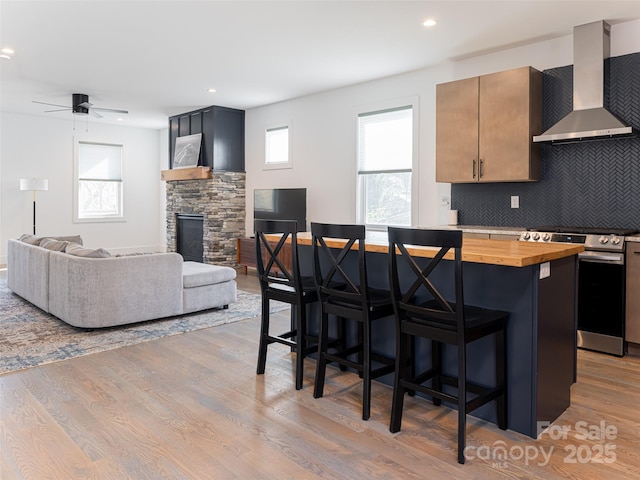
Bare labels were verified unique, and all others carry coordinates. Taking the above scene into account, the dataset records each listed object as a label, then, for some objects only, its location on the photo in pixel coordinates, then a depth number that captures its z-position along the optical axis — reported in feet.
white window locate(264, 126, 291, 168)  25.12
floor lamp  26.89
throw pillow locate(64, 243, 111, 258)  14.37
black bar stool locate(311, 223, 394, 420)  8.48
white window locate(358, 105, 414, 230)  19.62
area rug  12.08
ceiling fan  23.41
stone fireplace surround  26.66
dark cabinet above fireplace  26.53
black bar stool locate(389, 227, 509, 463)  7.11
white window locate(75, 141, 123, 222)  31.50
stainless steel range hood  13.57
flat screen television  23.16
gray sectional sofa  13.97
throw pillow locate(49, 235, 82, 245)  20.41
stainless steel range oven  12.34
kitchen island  7.76
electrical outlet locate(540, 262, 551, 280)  7.75
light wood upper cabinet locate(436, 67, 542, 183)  14.82
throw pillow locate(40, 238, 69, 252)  15.93
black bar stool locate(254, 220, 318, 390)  9.86
